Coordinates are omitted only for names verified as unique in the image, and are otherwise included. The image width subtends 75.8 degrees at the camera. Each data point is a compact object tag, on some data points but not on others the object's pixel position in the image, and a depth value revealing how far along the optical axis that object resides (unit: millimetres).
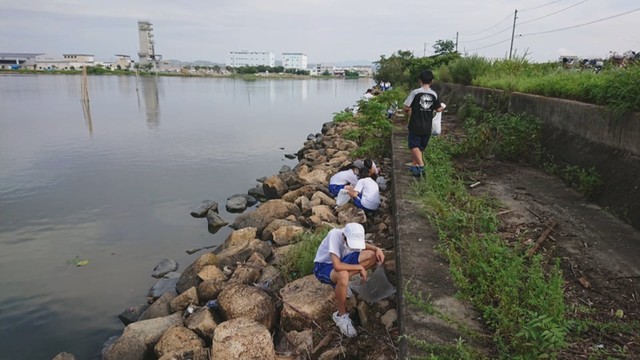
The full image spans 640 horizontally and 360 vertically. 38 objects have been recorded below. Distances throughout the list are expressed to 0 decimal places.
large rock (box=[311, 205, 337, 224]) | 6882
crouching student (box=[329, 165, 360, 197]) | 7453
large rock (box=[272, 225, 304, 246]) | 6340
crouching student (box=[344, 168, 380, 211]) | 6121
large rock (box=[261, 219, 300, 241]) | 6812
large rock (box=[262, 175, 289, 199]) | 9938
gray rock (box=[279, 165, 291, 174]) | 12889
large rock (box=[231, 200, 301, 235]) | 7527
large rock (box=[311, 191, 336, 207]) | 7685
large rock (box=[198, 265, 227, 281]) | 5164
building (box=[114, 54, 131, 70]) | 119625
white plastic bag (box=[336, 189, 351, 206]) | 6633
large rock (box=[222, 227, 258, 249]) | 6610
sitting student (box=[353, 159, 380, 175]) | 6692
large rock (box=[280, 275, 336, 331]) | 3826
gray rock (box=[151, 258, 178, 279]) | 6738
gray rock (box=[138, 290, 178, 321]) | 5055
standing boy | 6031
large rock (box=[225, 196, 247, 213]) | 9884
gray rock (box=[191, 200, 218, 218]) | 9492
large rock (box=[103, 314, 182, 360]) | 4309
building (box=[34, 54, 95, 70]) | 106875
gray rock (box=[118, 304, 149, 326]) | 5461
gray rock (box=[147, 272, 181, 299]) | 5953
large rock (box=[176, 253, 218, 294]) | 5547
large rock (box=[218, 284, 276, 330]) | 4078
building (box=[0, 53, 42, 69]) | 104312
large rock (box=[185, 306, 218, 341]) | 4129
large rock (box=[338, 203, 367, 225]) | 6057
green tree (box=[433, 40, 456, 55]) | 36469
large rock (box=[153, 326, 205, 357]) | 3986
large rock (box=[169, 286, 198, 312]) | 4977
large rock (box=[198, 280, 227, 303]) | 4961
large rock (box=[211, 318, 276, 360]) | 3451
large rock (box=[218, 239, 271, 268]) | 5824
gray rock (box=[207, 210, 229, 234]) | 8758
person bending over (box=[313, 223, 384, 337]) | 3512
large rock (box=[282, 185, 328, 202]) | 8625
